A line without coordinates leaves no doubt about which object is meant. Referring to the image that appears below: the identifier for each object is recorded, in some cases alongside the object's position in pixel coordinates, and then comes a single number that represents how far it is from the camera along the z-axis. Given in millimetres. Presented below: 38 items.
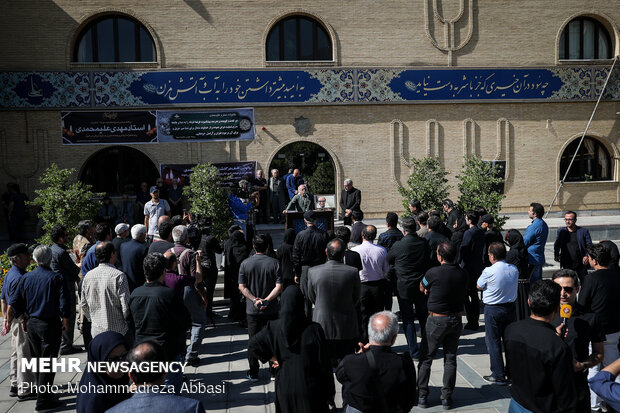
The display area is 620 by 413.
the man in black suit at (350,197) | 13591
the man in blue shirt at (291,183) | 17269
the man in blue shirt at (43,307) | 6211
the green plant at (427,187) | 13789
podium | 11914
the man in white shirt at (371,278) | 7289
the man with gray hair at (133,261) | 7172
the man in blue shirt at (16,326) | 6340
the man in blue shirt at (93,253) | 7223
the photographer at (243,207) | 13464
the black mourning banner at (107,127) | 17938
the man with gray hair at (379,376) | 3891
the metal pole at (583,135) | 19298
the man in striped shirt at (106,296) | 5898
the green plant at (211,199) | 12609
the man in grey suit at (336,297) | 5984
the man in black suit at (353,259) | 7047
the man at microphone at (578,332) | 3955
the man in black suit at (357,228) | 9094
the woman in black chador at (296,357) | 4266
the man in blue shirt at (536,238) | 9023
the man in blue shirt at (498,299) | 6367
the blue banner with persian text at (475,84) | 19000
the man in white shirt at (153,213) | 12125
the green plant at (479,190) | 12727
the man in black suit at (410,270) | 7270
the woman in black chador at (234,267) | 8938
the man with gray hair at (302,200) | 12062
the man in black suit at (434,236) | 8055
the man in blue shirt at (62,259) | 7152
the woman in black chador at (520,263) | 7379
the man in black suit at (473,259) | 8621
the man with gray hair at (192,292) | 7359
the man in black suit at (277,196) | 17562
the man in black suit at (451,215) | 10016
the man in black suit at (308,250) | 8055
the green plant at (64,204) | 11773
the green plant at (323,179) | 20797
